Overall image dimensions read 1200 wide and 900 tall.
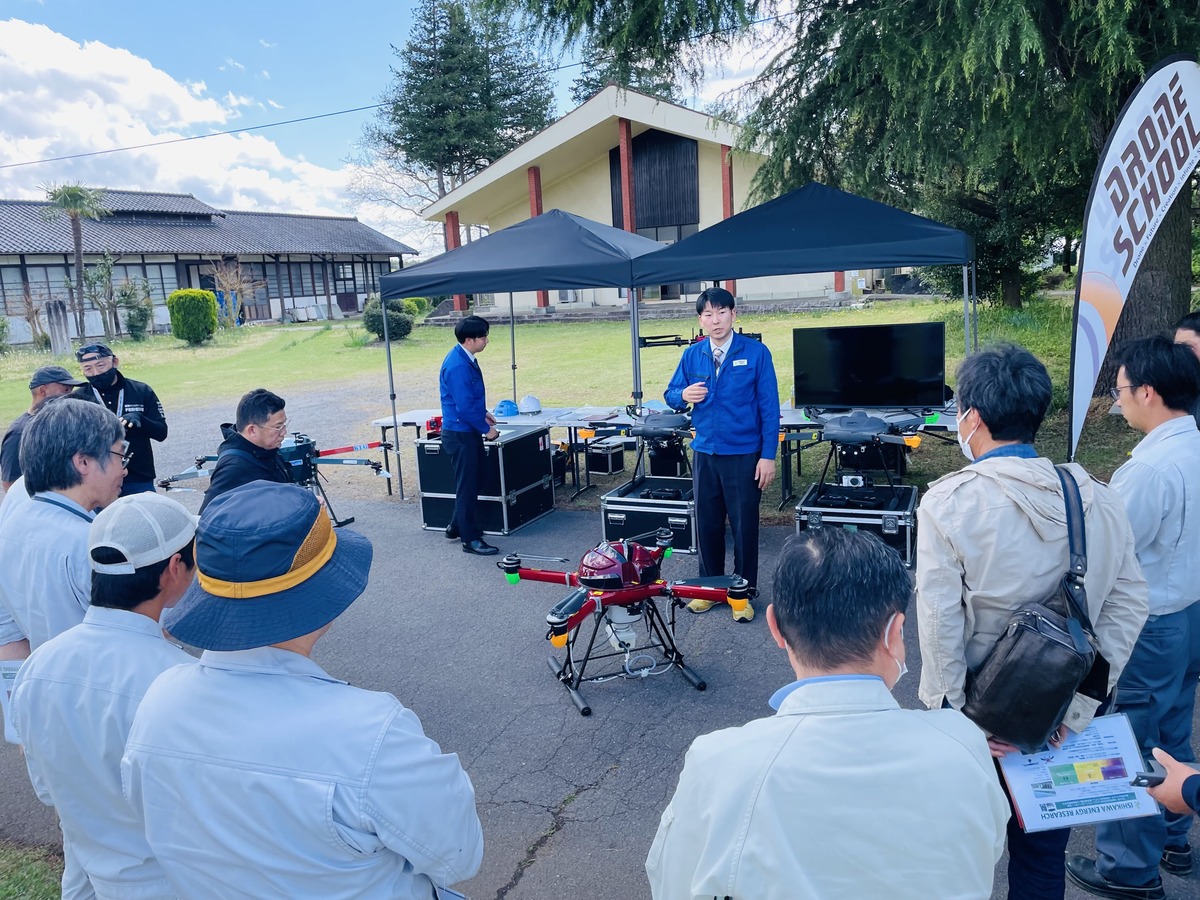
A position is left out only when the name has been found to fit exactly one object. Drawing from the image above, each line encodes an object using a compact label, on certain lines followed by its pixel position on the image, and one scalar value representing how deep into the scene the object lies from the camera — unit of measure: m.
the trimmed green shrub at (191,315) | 26.12
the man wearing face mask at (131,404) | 5.32
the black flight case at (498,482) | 7.00
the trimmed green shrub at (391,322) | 24.72
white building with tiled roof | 29.42
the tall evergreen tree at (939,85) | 5.98
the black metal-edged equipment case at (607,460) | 8.46
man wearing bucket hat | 1.34
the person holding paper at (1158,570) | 2.39
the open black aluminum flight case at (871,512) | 5.59
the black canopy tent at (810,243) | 6.08
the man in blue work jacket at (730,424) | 4.97
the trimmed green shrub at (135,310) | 27.64
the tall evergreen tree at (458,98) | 33.62
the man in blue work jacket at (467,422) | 6.33
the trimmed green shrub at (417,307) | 30.74
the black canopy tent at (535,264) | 6.90
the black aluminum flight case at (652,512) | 6.22
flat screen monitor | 6.94
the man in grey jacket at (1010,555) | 2.00
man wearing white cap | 1.74
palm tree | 26.31
